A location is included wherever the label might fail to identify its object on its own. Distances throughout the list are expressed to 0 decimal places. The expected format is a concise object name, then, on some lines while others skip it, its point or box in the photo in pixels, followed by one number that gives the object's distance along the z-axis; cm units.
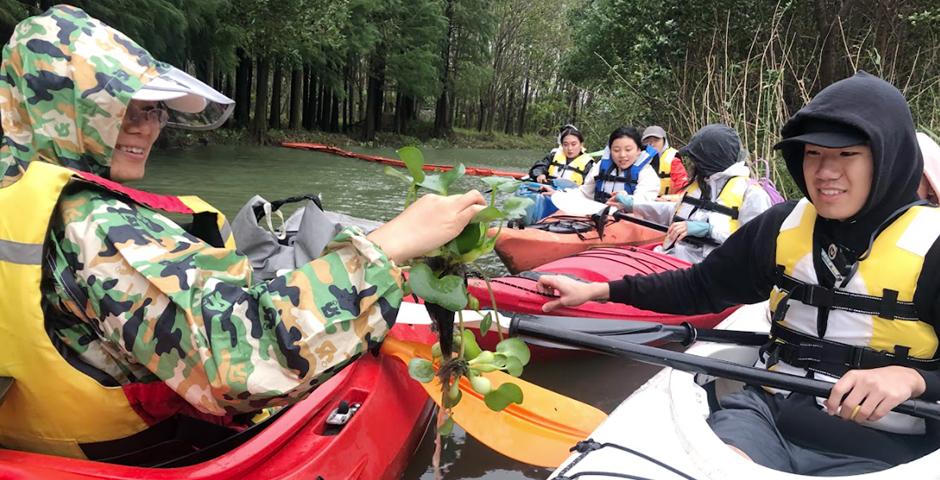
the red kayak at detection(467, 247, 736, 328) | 360
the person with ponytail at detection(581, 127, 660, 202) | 678
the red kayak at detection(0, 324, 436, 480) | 146
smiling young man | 173
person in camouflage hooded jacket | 120
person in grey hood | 445
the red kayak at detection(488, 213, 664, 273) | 548
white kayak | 160
